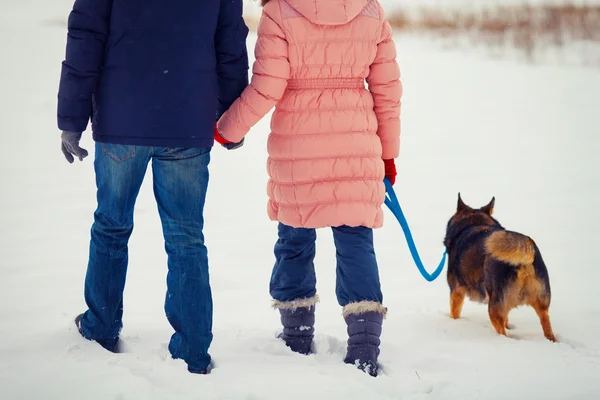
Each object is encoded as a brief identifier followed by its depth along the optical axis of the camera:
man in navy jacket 5.26
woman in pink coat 5.93
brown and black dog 7.62
